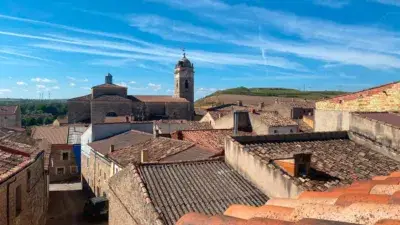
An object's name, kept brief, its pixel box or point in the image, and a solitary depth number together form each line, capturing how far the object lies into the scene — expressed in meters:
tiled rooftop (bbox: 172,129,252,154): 17.08
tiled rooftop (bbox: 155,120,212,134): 30.67
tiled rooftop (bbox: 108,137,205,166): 14.64
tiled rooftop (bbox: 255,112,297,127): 24.78
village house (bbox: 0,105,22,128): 59.28
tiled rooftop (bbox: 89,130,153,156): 21.66
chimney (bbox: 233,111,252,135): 24.35
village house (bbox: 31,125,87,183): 30.56
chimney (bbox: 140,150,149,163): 14.03
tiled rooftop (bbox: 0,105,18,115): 60.57
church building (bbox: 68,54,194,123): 52.28
